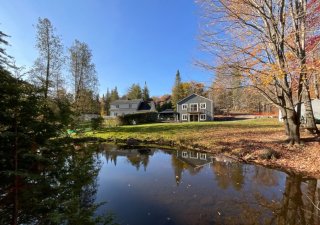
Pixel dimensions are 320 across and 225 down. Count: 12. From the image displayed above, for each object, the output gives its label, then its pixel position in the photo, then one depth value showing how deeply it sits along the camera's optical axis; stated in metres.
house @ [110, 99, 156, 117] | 56.22
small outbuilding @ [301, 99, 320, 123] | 28.48
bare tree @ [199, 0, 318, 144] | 10.11
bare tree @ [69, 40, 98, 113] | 26.48
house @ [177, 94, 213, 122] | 46.02
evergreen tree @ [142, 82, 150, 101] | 80.93
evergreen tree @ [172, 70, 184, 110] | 67.25
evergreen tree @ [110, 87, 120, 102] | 81.39
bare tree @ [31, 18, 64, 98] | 21.08
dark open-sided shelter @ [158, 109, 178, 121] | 56.41
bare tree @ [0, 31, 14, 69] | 4.01
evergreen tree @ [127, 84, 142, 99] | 75.51
